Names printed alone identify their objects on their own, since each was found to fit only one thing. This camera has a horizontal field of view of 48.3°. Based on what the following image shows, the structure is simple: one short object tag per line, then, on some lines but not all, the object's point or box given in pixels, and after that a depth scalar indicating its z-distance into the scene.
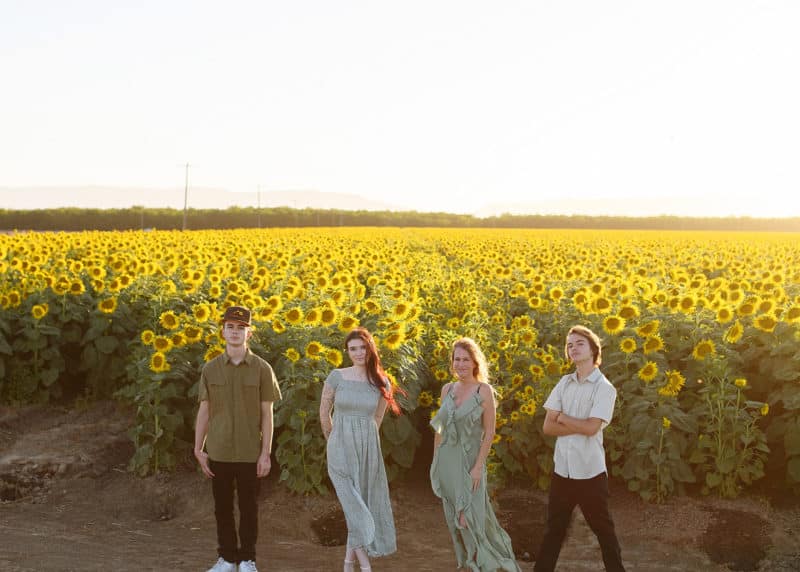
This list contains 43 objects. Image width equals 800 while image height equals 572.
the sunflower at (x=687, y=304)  8.73
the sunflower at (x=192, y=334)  8.35
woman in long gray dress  5.80
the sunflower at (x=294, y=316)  8.27
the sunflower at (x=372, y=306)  8.99
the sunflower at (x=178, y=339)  8.38
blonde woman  5.71
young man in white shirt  5.39
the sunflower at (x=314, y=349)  7.62
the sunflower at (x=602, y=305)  8.97
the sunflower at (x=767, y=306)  8.58
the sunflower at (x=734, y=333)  8.23
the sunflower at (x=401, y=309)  8.98
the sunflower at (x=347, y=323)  8.20
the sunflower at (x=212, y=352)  7.83
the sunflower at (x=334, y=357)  7.51
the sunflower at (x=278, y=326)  8.23
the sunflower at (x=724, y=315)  8.60
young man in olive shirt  5.92
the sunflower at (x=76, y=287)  11.66
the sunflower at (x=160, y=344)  8.26
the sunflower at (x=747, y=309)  8.84
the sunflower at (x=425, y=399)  8.48
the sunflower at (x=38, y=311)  10.94
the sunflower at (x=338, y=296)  9.27
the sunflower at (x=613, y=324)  8.25
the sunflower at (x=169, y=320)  8.39
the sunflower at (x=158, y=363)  8.12
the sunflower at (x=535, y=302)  10.43
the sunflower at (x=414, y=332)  8.79
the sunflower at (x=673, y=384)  7.34
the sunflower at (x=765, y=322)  8.33
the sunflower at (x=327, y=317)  8.31
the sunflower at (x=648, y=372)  7.40
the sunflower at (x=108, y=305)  11.08
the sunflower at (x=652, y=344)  7.71
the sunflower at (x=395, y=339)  8.02
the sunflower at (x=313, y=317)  8.26
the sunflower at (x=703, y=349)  7.83
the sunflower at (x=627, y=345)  7.76
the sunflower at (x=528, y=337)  8.76
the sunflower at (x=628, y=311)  8.58
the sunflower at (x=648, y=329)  8.02
